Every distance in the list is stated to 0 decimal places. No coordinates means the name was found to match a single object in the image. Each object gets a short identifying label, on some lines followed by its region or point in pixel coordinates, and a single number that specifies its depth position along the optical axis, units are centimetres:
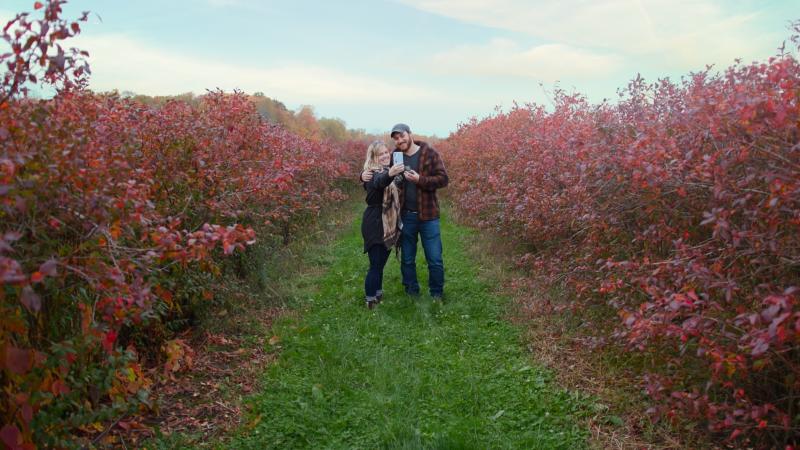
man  682
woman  677
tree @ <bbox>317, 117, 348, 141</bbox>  3550
